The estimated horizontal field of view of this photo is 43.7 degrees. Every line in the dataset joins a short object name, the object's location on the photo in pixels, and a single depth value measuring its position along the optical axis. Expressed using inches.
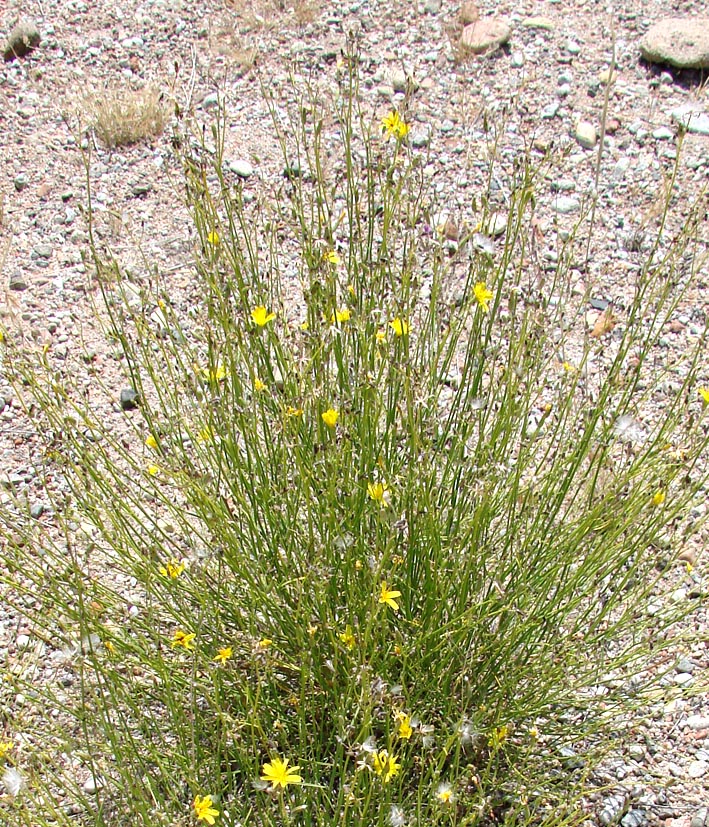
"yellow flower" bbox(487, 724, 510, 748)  74.0
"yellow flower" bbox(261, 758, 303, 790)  65.8
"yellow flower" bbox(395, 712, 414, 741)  68.9
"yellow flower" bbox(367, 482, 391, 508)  75.9
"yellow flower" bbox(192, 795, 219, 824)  67.2
